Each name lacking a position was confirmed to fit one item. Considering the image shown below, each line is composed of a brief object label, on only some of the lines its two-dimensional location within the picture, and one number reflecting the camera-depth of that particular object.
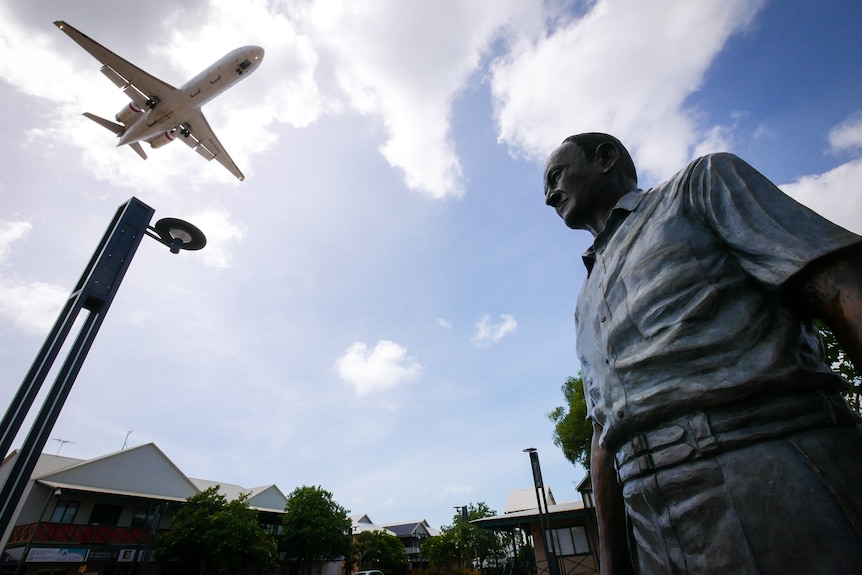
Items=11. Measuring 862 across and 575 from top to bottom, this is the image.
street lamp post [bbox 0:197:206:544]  4.12
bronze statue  0.84
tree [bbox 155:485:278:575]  20.77
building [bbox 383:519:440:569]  52.84
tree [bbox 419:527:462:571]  36.50
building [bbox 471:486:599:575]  17.34
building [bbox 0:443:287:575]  18.97
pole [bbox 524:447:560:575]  14.05
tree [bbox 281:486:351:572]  26.23
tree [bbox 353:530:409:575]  35.03
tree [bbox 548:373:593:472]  20.72
